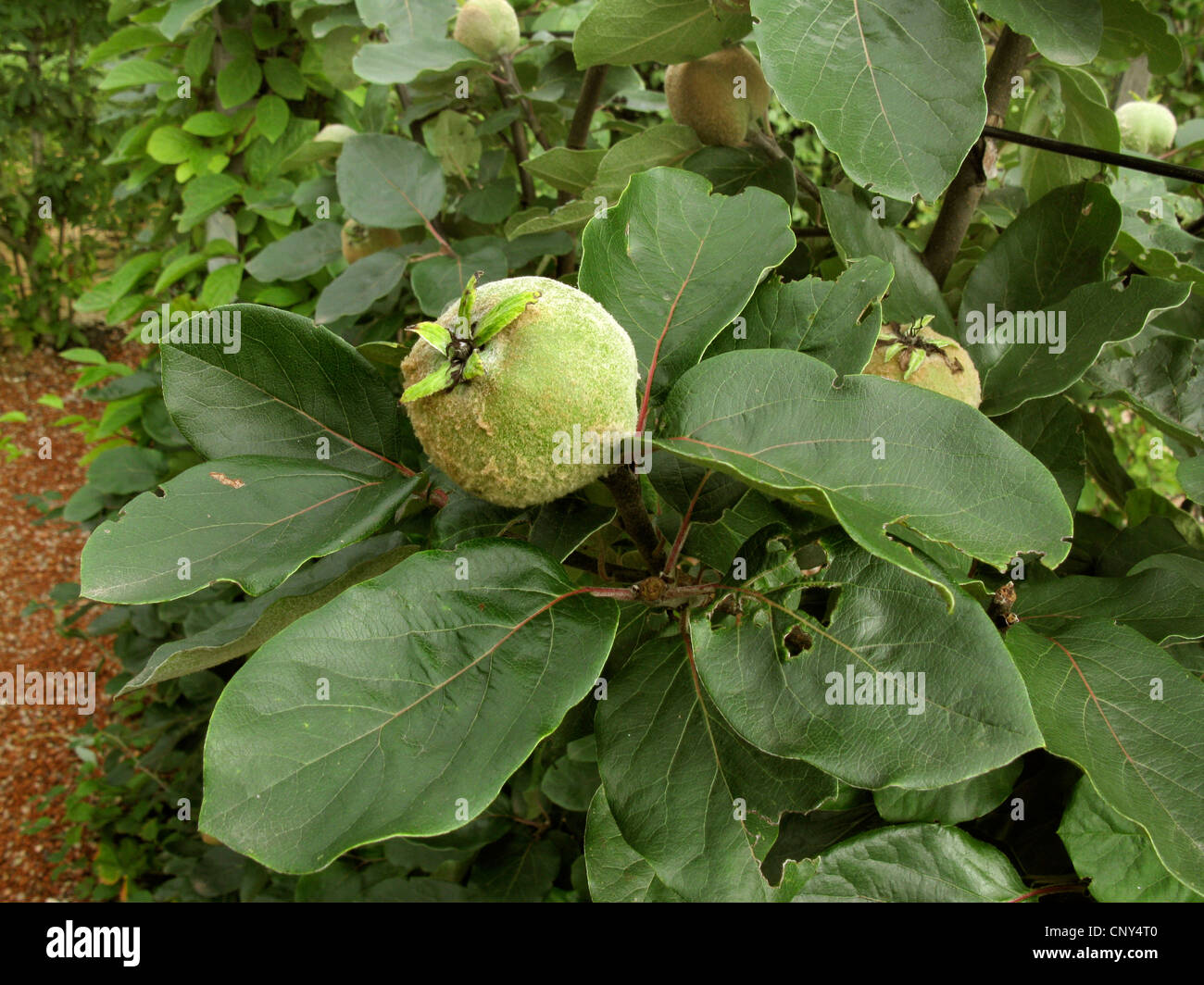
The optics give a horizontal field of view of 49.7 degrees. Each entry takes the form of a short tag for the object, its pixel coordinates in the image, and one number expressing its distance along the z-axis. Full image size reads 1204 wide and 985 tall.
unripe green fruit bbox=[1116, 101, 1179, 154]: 0.59
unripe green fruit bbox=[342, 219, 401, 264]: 0.62
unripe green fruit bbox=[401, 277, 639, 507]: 0.28
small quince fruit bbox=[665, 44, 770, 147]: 0.45
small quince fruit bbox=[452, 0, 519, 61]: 0.57
